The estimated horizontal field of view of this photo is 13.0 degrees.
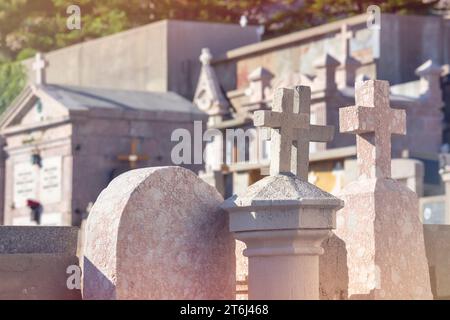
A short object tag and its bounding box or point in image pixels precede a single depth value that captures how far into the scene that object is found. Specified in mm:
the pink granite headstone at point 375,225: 13633
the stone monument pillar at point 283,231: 11641
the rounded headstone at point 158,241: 11454
